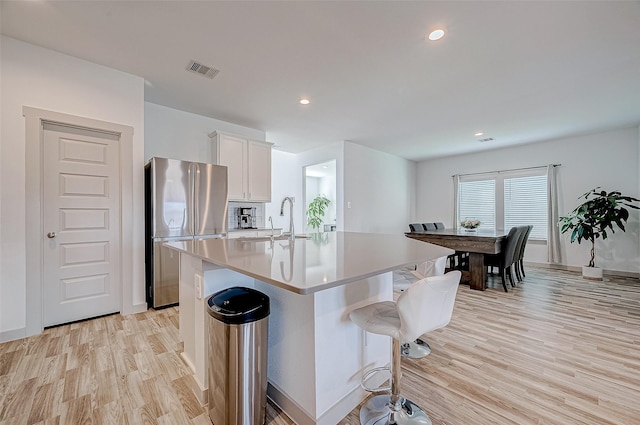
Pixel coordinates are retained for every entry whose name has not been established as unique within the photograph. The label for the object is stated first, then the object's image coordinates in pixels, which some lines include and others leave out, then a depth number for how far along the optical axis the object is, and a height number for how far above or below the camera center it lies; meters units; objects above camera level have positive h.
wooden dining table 3.82 -0.52
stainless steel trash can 1.31 -0.77
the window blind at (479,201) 6.45 +0.30
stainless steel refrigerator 3.05 +0.01
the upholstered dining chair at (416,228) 4.90 -0.28
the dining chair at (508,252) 3.81 -0.59
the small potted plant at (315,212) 7.18 +0.06
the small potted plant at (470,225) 5.00 -0.24
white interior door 2.63 -0.09
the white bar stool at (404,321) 1.20 -0.56
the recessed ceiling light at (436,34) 2.23 +1.57
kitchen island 1.29 -0.60
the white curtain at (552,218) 5.45 -0.12
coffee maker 4.65 -0.06
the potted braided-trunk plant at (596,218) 4.37 -0.10
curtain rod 5.64 +1.01
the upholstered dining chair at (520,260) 4.46 -0.86
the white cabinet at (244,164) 4.11 +0.85
